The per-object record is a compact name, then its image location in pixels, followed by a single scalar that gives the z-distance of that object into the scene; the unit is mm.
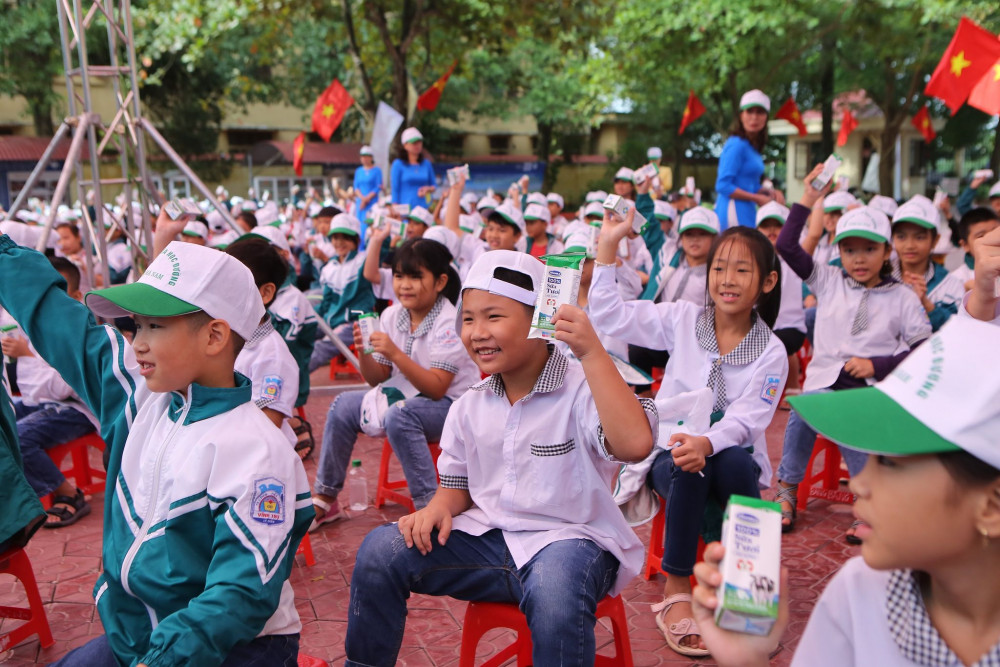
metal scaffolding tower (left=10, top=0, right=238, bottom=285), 4902
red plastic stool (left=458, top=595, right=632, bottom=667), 2393
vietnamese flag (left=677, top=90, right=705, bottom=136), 13445
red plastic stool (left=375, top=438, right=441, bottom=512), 4438
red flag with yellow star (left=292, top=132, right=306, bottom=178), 15188
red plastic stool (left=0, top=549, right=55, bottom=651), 3008
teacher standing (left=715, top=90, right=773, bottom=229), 6348
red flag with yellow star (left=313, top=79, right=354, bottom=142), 12711
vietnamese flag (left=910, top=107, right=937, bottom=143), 17458
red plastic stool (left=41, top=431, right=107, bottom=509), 4473
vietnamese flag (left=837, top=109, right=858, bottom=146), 14345
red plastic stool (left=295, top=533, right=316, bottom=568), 3840
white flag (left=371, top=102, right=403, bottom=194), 12000
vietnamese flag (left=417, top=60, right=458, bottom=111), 13609
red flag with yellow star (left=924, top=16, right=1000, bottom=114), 8242
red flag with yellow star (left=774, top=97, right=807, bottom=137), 13312
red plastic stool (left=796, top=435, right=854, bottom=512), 4375
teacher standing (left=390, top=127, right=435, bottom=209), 9883
